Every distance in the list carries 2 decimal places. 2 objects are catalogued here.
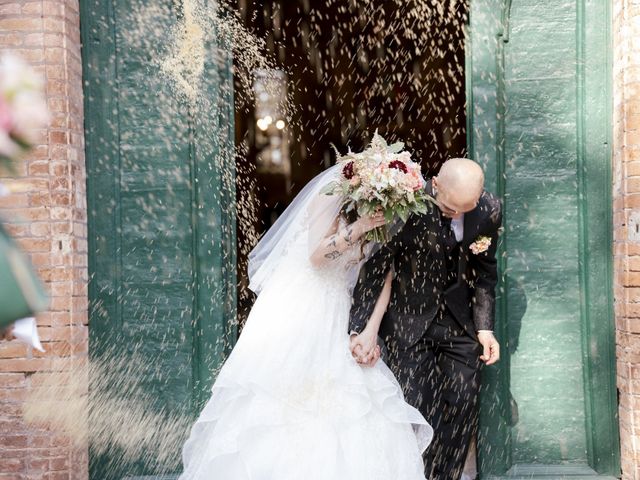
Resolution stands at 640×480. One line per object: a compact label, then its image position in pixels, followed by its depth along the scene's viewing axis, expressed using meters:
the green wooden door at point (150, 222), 4.70
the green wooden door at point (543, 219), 4.61
